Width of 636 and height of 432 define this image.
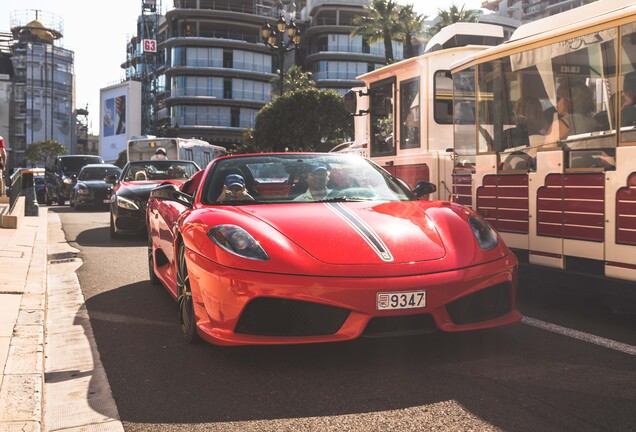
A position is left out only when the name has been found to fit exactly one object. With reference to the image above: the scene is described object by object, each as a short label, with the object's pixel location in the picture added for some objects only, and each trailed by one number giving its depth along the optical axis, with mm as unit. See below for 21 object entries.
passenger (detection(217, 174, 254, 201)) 5043
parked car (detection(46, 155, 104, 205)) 26000
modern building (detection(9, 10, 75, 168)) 107875
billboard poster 91312
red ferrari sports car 3807
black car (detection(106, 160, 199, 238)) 11602
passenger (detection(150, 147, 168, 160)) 15000
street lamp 24047
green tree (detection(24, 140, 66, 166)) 90938
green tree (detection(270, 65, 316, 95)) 60781
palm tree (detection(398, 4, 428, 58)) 44188
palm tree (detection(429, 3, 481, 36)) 41500
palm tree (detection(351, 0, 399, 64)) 43781
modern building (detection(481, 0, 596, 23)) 90625
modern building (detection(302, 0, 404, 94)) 85562
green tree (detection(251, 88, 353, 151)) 48938
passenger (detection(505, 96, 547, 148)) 5953
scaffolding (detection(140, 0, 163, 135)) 94938
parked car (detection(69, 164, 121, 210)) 20125
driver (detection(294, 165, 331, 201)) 5055
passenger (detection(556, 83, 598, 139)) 5419
